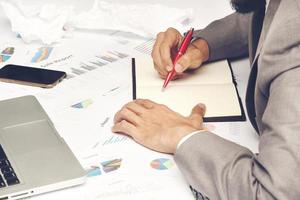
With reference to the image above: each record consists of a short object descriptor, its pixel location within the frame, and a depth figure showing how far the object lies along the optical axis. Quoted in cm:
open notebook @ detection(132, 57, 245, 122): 152
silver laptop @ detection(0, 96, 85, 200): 129
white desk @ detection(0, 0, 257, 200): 130
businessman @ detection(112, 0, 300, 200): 119
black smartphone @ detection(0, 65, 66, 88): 164
